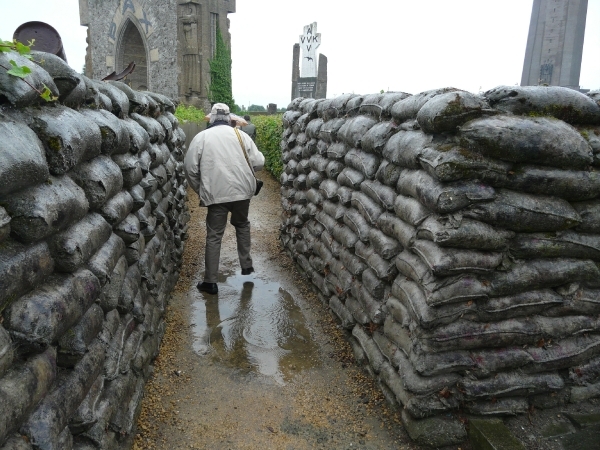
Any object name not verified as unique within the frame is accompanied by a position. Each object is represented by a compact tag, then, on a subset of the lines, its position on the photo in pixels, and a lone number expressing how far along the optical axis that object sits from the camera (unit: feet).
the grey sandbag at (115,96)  10.46
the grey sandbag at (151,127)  13.13
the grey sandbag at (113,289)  7.74
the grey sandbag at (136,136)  10.94
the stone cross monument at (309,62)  41.14
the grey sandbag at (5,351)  4.64
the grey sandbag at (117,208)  8.38
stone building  58.49
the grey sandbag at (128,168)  9.75
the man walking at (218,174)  15.55
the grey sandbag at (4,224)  4.86
